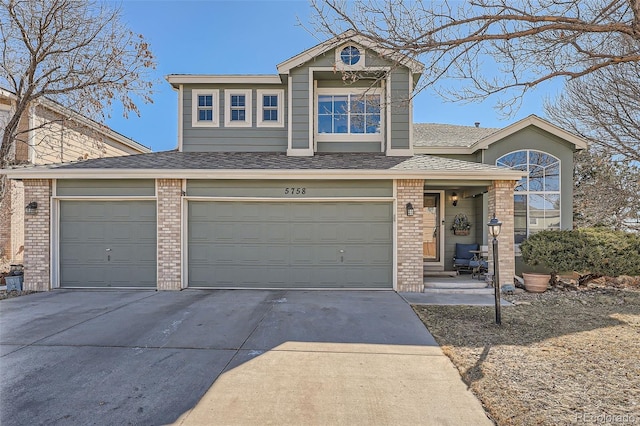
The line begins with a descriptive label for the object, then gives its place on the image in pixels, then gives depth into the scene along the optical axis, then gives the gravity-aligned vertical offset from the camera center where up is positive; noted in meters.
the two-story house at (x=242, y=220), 7.85 -0.17
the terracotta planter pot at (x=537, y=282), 8.05 -1.73
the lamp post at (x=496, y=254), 5.51 -0.71
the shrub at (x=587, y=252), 7.71 -0.93
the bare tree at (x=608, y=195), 11.43 +0.73
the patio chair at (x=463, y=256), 9.78 -1.31
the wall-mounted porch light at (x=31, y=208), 7.81 +0.12
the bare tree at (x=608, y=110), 10.14 +3.68
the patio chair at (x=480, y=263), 9.00 -1.41
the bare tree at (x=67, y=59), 8.45 +4.40
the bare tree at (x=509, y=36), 4.30 +2.70
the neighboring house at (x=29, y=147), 10.36 +2.47
